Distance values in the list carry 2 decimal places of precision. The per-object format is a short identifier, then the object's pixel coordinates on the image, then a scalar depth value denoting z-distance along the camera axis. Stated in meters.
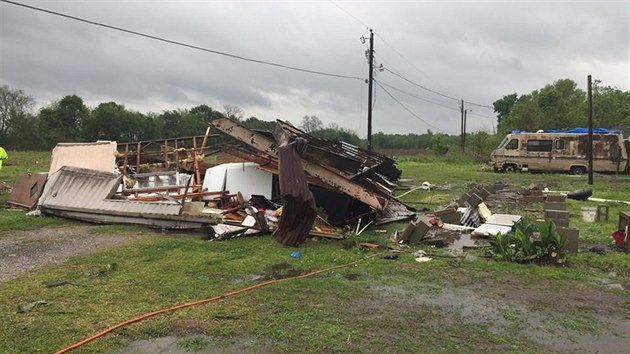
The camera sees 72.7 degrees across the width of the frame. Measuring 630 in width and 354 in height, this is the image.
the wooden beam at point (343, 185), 8.82
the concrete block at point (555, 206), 9.32
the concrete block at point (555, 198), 10.32
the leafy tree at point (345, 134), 56.38
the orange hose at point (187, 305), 3.77
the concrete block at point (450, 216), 9.48
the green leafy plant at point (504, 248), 6.46
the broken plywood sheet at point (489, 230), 7.82
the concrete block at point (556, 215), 8.24
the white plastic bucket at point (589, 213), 9.96
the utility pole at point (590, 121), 17.55
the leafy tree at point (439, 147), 46.19
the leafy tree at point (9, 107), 58.52
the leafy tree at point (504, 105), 79.88
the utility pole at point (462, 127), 55.92
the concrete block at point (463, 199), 11.43
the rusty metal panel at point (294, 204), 7.62
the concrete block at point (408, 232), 7.71
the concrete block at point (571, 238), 6.75
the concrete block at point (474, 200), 10.70
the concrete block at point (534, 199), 12.83
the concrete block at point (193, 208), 9.16
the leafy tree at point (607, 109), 41.72
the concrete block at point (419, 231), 7.62
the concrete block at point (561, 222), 7.98
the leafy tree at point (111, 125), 61.78
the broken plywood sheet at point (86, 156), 11.67
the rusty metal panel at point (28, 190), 10.94
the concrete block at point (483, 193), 12.76
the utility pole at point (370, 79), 28.44
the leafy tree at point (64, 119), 57.20
